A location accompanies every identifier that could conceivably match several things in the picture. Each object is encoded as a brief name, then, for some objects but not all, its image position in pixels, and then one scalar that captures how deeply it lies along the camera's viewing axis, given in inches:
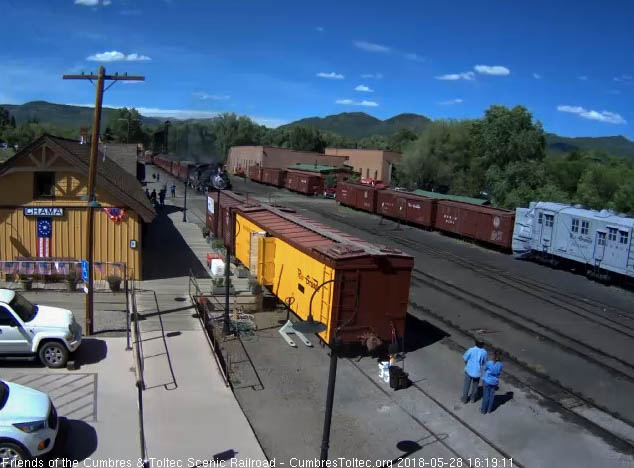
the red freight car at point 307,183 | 2751.0
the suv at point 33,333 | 504.7
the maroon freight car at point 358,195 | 2083.9
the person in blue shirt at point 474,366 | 494.9
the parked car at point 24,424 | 335.0
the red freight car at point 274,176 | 3088.1
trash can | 529.9
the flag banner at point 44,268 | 827.4
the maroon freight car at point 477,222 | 1392.7
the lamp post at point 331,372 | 340.2
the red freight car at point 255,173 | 3416.3
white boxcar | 1039.6
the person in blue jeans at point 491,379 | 478.9
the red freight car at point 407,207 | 1712.6
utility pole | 593.0
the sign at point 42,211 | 826.8
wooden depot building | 812.0
